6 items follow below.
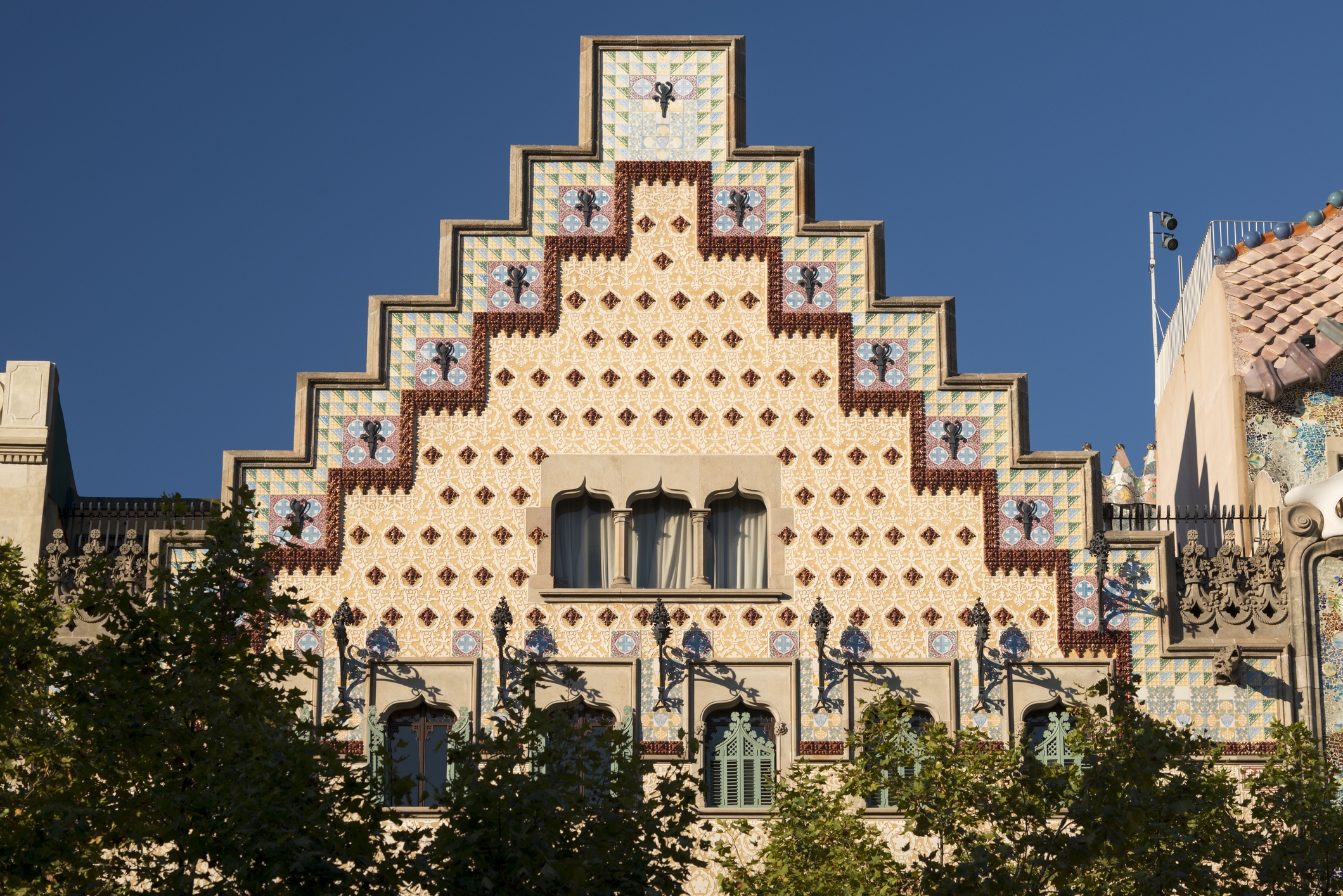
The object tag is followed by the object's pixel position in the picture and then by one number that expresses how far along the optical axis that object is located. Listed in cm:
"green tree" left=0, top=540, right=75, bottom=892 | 2708
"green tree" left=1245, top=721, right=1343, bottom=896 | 2639
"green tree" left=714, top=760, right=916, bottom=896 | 2834
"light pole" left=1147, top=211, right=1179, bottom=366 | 4444
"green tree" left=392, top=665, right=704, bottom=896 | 2250
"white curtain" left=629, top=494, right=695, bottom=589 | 3369
